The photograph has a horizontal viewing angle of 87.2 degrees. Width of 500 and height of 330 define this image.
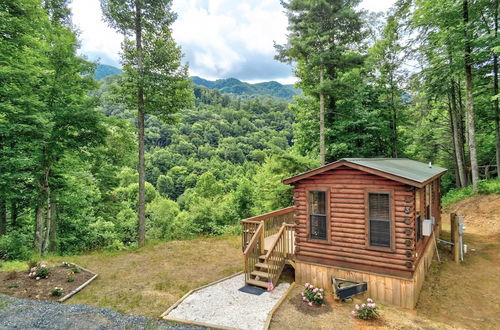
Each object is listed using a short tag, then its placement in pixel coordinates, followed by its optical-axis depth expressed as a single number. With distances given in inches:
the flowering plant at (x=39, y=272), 320.8
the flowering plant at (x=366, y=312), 242.7
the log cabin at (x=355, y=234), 263.6
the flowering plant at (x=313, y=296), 269.6
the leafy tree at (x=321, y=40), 544.1
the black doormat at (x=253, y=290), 296.7
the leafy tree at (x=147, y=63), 480.1
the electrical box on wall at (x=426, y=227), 300.5
